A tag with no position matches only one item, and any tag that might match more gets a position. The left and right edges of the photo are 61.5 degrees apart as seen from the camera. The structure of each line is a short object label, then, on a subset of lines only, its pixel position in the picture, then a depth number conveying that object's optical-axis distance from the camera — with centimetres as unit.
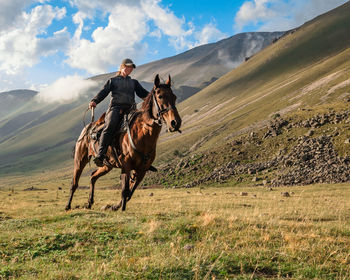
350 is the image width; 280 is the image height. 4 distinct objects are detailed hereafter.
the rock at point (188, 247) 573
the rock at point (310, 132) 5172
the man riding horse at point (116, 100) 1119
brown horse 930
